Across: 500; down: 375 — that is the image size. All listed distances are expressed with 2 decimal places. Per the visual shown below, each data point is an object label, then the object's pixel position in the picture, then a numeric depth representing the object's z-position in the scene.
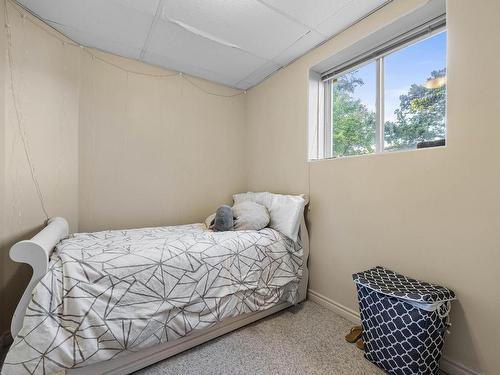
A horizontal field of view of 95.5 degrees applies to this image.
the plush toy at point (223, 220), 2.06
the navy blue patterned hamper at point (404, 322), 1.17
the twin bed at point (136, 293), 1.06
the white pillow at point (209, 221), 2.27
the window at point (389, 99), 1.58
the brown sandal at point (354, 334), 1.59
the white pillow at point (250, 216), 2.05
